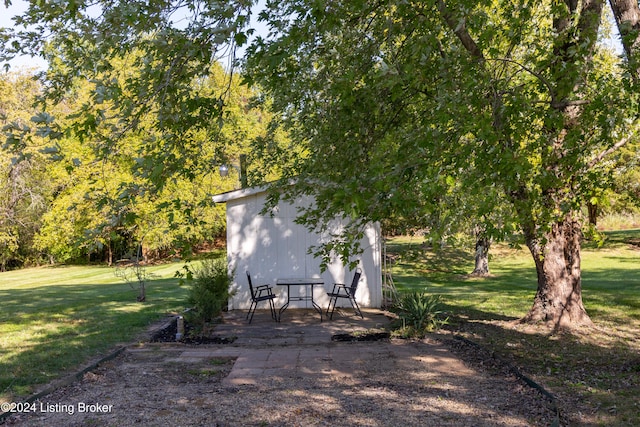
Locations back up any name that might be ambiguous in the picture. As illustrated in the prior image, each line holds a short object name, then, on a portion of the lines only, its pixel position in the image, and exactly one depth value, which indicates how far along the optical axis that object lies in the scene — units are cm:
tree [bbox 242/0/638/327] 449
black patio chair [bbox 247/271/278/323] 1042
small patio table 1062
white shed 1194
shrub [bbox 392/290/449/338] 849
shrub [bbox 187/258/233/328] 942
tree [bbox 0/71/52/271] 2608
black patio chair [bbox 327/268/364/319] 1057
